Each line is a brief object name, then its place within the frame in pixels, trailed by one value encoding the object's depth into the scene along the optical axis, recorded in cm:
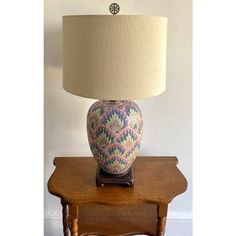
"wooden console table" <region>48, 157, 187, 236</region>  113
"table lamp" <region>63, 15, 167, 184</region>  99
